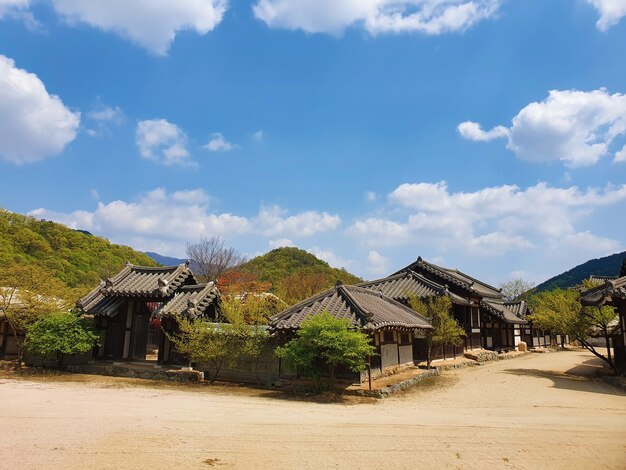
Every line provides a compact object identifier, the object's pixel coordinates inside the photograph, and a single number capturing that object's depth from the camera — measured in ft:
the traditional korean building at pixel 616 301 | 61.62
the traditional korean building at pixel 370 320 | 60.39
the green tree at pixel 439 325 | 80.59
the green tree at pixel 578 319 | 72.64
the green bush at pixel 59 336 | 71.10
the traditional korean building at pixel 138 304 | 74.79
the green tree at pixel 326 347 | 52.26
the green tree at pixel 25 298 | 76.59
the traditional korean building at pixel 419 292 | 97.19
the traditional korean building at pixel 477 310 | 111.86
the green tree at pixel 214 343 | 63.16
